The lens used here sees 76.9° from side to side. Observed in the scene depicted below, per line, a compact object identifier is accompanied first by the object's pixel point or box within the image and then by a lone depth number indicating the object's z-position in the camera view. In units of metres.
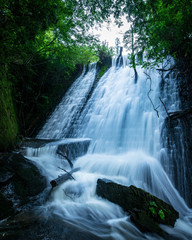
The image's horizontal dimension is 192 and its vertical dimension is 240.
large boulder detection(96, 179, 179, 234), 2.29
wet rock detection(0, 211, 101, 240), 1.81
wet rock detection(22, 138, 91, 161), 5.47
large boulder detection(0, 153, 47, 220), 2.50
